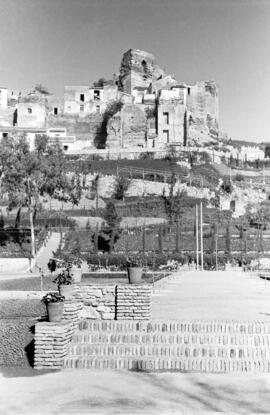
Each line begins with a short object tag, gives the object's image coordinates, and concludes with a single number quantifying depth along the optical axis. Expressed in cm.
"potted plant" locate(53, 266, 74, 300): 1161
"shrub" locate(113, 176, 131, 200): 5719
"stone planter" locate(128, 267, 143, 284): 1227
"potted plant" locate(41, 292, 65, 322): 987
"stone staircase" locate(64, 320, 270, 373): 899
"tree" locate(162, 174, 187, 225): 5116
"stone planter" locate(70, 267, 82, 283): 1546
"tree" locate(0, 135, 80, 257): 4031
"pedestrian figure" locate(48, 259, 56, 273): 3138
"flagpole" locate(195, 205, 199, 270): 3744
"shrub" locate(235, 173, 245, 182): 6743
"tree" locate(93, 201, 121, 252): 4391
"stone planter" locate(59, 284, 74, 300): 1159
